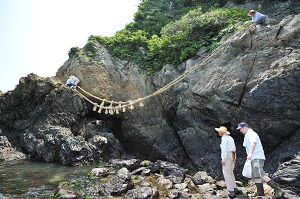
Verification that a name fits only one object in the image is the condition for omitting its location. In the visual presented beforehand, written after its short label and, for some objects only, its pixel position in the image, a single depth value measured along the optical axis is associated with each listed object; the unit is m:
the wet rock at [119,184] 7.68
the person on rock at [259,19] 11.14
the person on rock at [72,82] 15.86
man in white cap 6.89
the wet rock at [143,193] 7.12
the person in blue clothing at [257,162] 6.13
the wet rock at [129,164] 10.89
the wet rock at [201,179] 8.90
